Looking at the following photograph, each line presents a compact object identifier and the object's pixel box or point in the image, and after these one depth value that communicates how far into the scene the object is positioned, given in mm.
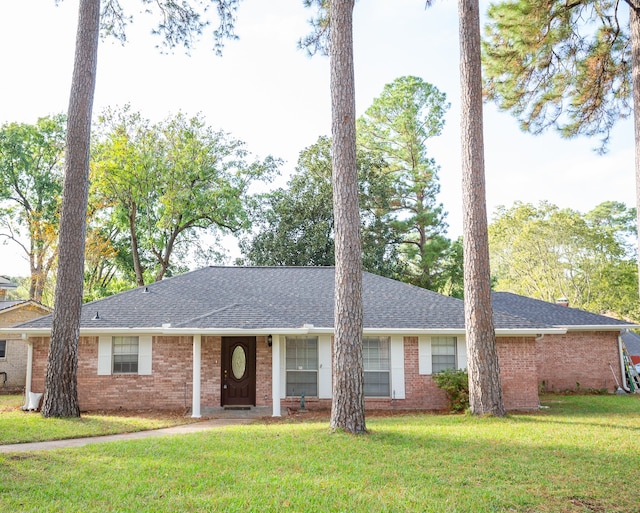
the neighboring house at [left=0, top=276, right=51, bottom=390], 19531
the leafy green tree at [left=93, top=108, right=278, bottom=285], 26094
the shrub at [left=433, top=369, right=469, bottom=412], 12250
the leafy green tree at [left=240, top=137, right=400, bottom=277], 26250
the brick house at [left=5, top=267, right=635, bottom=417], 13188
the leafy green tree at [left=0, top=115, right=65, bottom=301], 32469
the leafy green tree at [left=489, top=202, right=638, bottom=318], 29422
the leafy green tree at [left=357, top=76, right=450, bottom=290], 28328
